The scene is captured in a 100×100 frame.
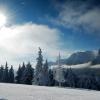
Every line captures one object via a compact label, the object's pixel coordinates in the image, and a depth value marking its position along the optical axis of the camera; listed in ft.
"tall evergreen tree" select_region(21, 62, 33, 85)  106.85
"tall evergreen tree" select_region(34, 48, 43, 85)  95.37
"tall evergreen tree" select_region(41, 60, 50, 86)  95.30
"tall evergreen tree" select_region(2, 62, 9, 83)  123.27
